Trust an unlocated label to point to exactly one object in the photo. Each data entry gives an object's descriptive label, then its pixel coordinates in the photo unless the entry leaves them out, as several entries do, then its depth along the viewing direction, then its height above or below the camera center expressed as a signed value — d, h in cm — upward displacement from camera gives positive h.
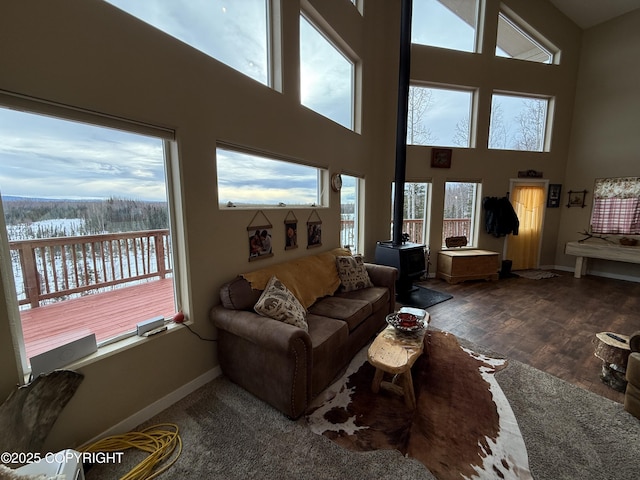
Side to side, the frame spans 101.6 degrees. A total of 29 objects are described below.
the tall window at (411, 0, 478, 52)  451 +318
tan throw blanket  235 -74
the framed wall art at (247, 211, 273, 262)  247 -33
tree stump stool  199 -121
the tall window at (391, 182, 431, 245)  500 -15
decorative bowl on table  204 -96
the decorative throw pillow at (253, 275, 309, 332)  195 -79
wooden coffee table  173 -105
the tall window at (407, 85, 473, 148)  481 +163
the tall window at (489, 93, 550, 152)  514 +162
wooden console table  438 -88
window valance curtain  465 -6
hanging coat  510 -24
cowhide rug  146 -143
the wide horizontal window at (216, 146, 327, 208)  233 +24
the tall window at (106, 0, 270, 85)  177 +139
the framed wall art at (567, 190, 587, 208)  528 +10
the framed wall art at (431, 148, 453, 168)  482 +85
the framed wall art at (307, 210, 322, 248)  323 -34
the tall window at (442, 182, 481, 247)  514 -16
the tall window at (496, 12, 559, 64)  503 +315
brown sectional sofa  169 -102
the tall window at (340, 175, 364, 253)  407 -16
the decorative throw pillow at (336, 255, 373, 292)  308 -85
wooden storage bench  471 -114
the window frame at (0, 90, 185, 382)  126 +3
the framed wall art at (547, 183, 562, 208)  547 +17
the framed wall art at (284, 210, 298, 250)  288 -31
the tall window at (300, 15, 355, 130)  312 +170
